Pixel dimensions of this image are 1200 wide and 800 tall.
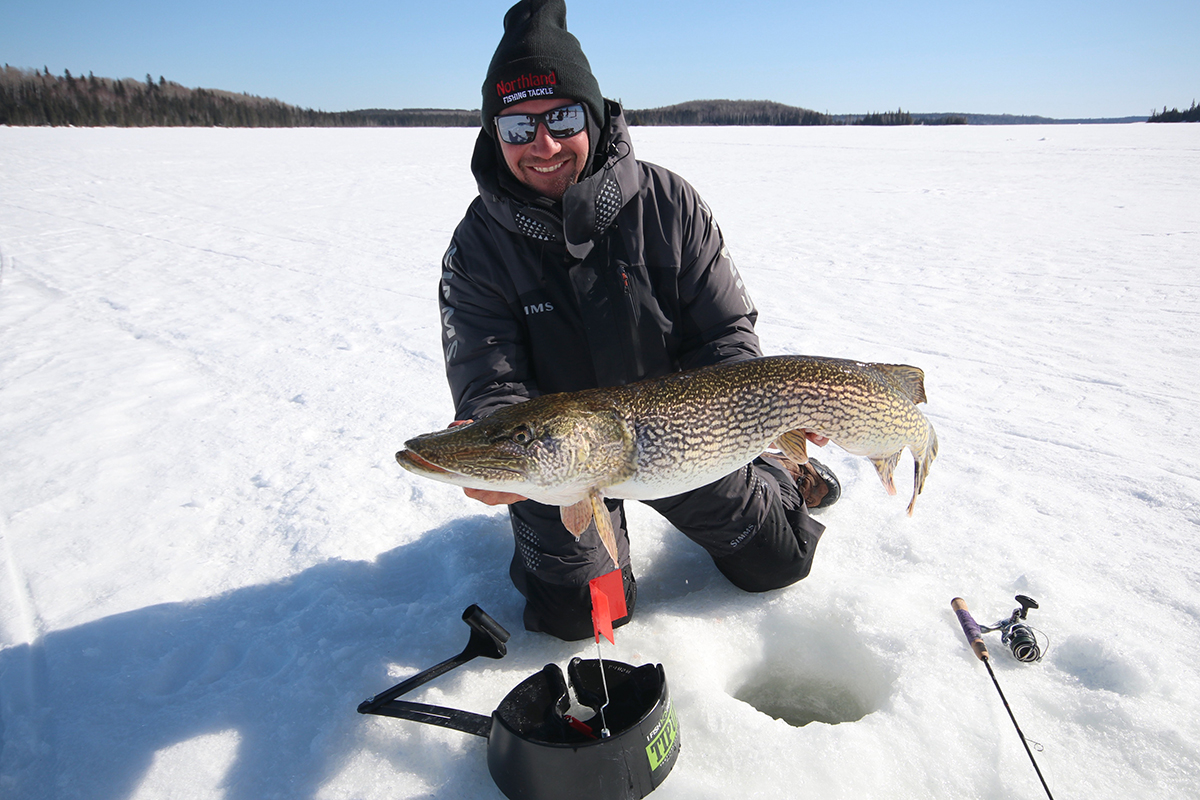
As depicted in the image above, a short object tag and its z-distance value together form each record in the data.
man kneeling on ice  2.38
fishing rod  1.92
